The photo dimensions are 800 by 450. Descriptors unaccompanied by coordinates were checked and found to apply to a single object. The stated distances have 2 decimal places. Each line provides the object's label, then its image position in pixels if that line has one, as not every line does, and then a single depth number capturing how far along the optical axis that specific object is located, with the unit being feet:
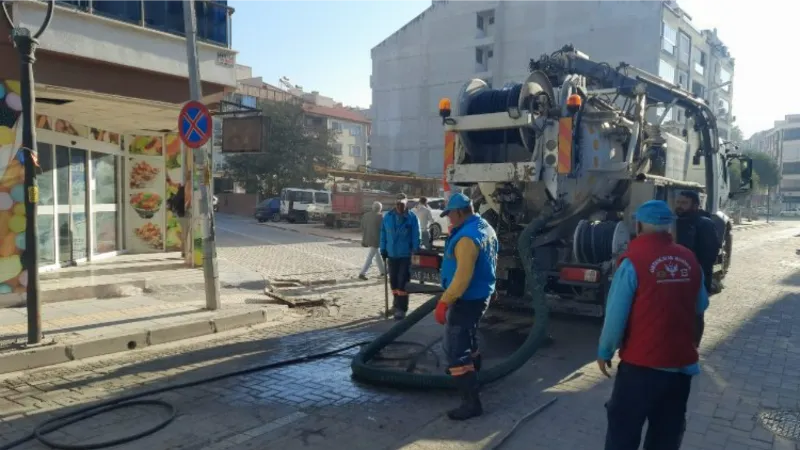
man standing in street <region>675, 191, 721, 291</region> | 22.03
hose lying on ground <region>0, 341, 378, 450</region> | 13.20
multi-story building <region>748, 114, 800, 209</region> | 268.82
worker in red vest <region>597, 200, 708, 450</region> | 10.05
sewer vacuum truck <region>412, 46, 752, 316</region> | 23.71
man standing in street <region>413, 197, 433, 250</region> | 48.04
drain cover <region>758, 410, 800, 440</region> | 14.52
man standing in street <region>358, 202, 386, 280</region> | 39.32
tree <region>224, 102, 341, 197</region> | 130.21
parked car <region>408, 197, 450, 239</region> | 63.58
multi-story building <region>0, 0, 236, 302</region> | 25.64
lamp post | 19.66
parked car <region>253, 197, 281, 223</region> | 108.78
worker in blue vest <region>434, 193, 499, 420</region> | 14.79
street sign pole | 26.11
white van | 102.94
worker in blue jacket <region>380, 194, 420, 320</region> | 27.45
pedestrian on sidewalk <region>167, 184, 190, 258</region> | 38.34
